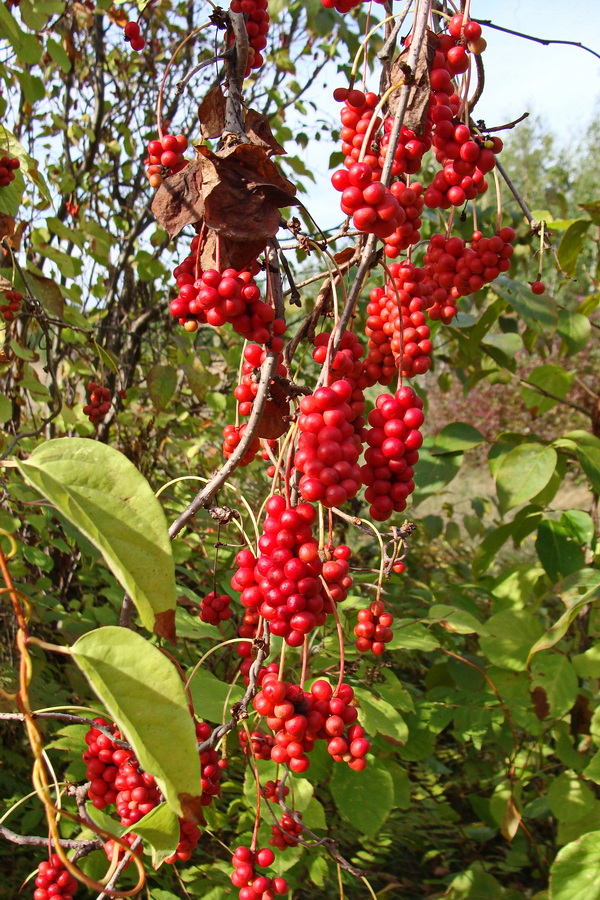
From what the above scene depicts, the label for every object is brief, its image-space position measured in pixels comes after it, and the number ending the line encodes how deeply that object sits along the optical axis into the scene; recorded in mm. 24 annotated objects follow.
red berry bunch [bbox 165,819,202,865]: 723
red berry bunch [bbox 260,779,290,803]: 896
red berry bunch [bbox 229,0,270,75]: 785
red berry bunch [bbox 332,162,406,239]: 574
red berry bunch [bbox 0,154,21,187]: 1264
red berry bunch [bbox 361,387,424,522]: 648
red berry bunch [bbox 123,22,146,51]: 939
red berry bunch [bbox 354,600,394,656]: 778
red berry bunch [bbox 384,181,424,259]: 669
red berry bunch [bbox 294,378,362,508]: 565
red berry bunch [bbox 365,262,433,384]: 759
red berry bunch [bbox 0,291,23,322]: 1457
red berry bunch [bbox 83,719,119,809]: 820
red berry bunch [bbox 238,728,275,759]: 845
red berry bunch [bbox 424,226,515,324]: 847
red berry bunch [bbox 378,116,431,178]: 688
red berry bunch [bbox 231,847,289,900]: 801
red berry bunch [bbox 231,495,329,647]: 583
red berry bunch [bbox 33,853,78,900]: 856
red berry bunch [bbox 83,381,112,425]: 1824
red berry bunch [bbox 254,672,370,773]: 612
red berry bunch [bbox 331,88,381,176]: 692
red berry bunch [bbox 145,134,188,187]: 730
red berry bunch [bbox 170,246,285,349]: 598
